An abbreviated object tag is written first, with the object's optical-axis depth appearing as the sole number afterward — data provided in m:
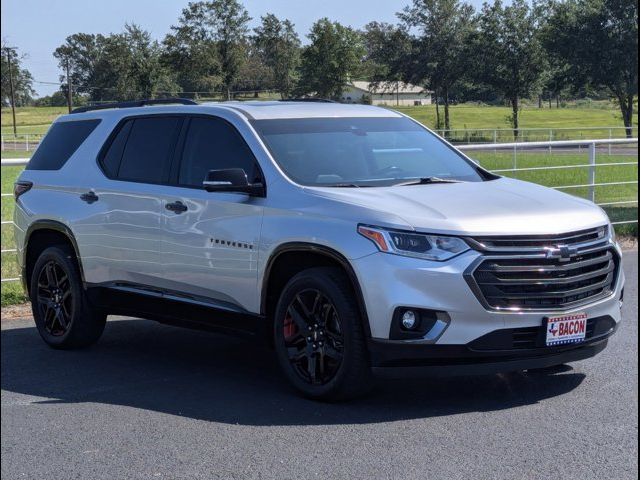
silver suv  5.69
